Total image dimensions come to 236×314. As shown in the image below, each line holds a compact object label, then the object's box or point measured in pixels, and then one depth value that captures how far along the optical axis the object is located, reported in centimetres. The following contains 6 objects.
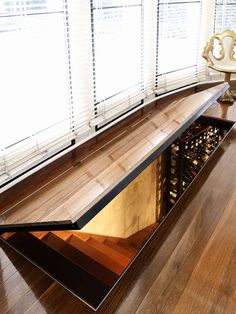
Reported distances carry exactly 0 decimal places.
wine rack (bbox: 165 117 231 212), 252
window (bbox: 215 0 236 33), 301
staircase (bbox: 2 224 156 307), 125
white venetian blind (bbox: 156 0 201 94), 255
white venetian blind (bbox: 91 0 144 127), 195
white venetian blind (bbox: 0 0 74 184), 144
